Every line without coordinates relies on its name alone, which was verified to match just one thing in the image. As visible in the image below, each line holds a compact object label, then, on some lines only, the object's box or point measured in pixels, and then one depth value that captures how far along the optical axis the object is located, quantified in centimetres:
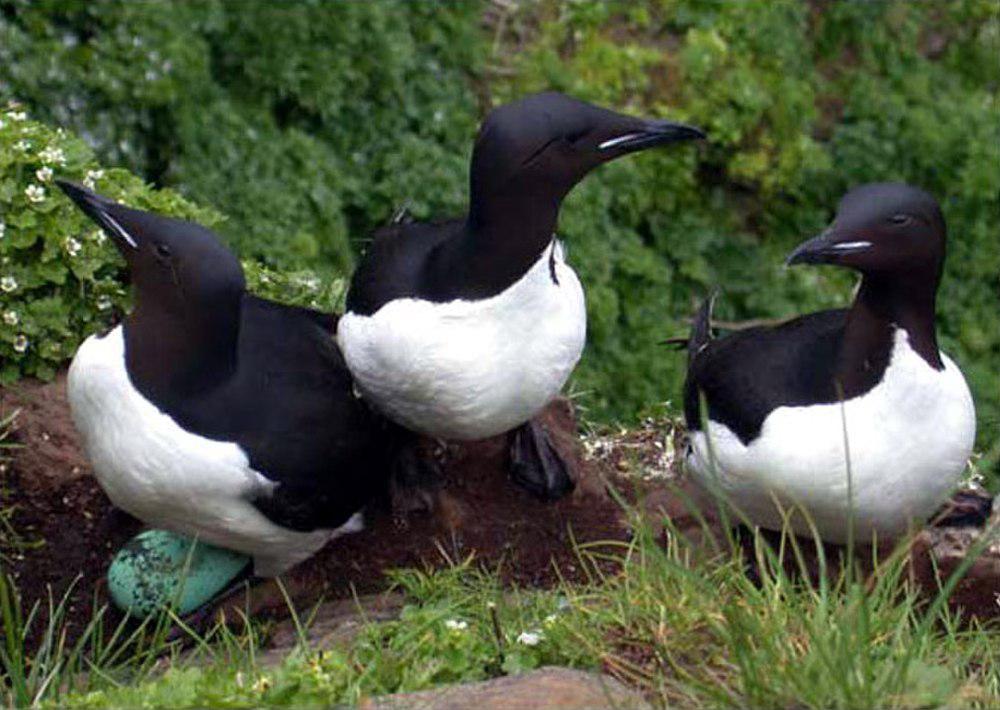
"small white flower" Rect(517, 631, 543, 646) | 443
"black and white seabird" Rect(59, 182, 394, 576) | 498
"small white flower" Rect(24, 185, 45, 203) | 577
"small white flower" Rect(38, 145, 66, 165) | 588
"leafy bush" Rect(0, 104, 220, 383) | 580
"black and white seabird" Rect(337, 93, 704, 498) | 506
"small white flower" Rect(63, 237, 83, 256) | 580
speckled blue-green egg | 535
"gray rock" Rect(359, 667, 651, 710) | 402
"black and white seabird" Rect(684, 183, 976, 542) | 498
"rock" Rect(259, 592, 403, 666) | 493
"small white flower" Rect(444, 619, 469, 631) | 446
